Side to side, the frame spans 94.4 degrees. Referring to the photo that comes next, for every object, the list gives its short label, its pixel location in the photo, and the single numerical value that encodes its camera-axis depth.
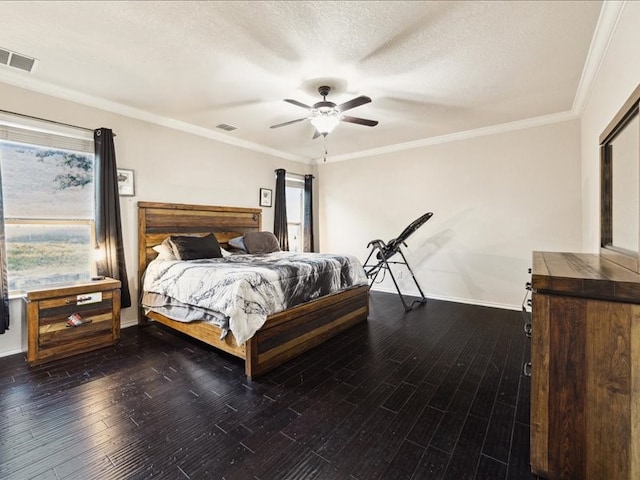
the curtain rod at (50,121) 2.83
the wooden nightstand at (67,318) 2.57
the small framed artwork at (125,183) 3.57
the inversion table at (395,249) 4.18
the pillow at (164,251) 3.65
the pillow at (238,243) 4.45
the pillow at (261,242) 4.44
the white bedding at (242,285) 2.42
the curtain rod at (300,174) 5.94
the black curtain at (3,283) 2.66
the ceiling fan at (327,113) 2.82
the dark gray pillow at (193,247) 3.60
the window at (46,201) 2.85
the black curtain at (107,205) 3.28
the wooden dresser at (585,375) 1.18
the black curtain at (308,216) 6.02
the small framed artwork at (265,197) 5.36
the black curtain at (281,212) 5.49
